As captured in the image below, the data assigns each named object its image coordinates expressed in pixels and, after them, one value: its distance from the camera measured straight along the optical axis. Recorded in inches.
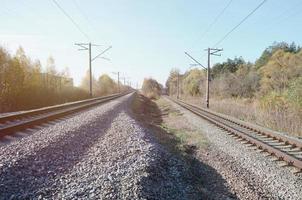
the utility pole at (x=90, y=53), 1667.1
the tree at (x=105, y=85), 3365.9
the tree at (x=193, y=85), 2881.4
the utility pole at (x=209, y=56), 1340.3
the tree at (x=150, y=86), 4003.4
